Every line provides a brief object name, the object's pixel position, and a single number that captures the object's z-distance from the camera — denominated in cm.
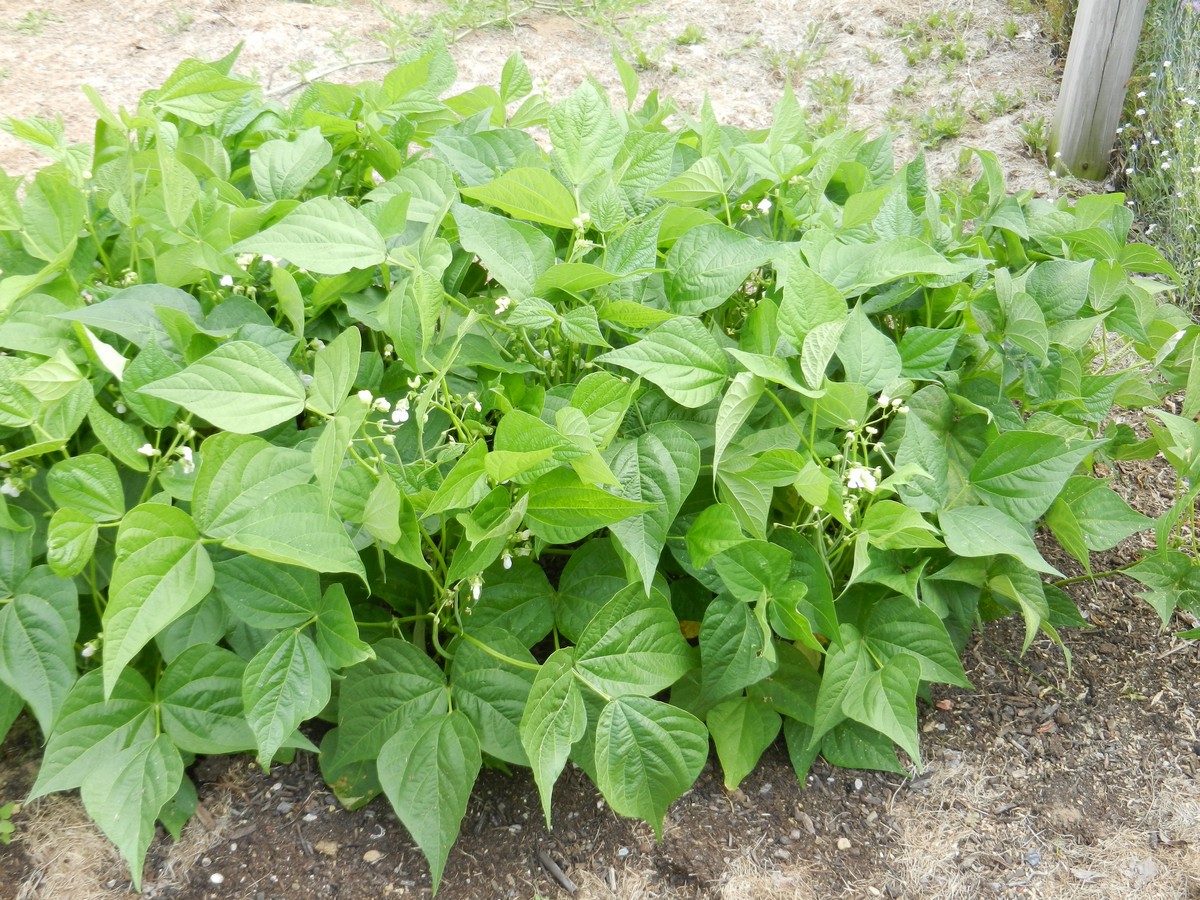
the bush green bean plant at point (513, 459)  117
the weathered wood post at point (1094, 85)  344
